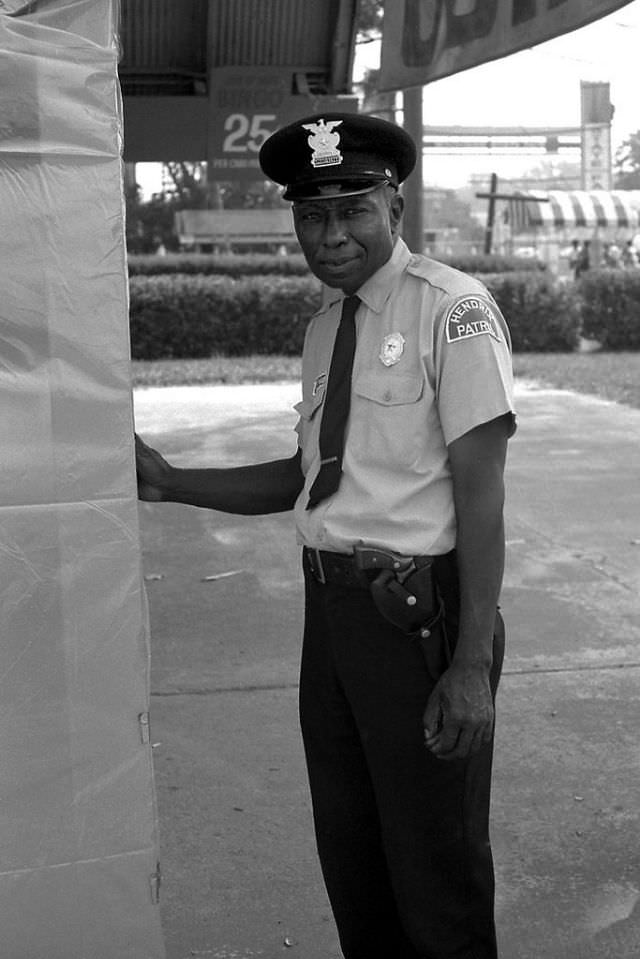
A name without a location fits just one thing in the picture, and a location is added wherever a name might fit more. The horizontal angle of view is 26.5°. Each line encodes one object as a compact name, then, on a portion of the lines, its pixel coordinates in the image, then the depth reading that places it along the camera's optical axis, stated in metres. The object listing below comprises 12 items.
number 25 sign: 7.12
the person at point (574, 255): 31.06
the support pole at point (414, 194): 9.75
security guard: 2.21
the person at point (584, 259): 29.15
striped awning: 31.89
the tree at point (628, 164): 70.24
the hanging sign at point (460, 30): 3.56
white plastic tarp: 2.11
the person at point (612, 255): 29.26
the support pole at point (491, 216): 26.30
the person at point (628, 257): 28.37
